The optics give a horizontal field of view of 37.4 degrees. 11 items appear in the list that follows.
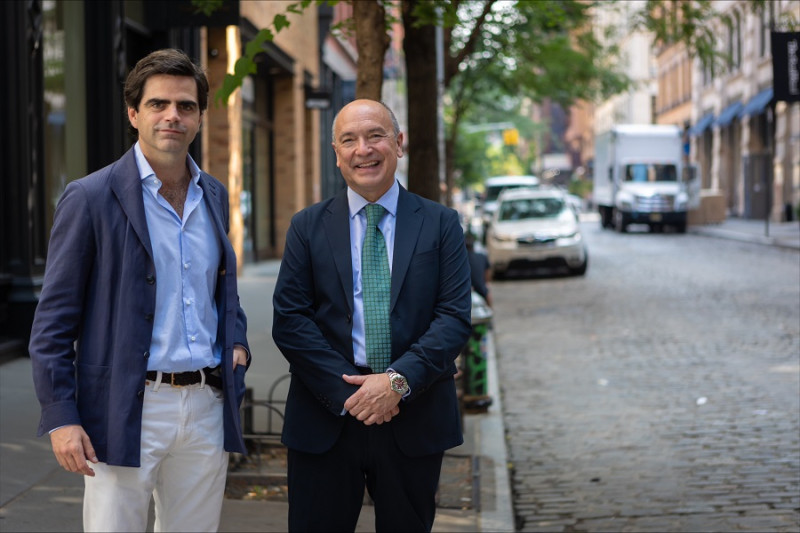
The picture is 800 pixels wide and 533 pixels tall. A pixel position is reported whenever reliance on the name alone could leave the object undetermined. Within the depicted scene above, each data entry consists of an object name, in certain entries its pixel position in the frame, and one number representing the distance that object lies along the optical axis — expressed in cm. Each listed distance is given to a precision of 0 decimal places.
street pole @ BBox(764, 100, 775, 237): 3868
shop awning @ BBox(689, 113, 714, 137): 5403
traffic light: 6594
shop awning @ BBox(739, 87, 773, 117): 4091
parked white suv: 2288
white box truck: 3869
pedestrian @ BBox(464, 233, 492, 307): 1055
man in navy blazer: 333
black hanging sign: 3059
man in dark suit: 373
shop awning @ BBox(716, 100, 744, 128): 4691
